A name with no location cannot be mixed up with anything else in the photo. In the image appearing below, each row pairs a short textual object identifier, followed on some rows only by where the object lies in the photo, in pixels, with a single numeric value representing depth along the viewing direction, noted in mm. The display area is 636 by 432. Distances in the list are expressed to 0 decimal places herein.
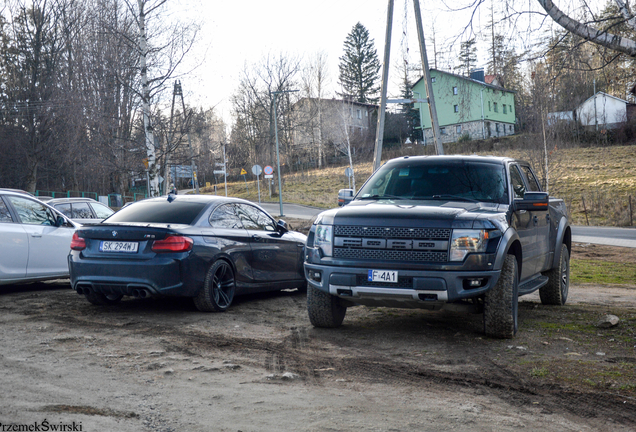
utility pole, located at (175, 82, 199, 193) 22650
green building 69562
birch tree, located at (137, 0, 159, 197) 21875
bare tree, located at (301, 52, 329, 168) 72375
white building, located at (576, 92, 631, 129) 60281
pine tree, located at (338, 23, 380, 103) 84188
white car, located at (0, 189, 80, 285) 8656
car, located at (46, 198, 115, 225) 14203
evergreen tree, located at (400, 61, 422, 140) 79562
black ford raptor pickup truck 5703
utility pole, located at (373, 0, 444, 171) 18494
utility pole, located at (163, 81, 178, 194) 22812
